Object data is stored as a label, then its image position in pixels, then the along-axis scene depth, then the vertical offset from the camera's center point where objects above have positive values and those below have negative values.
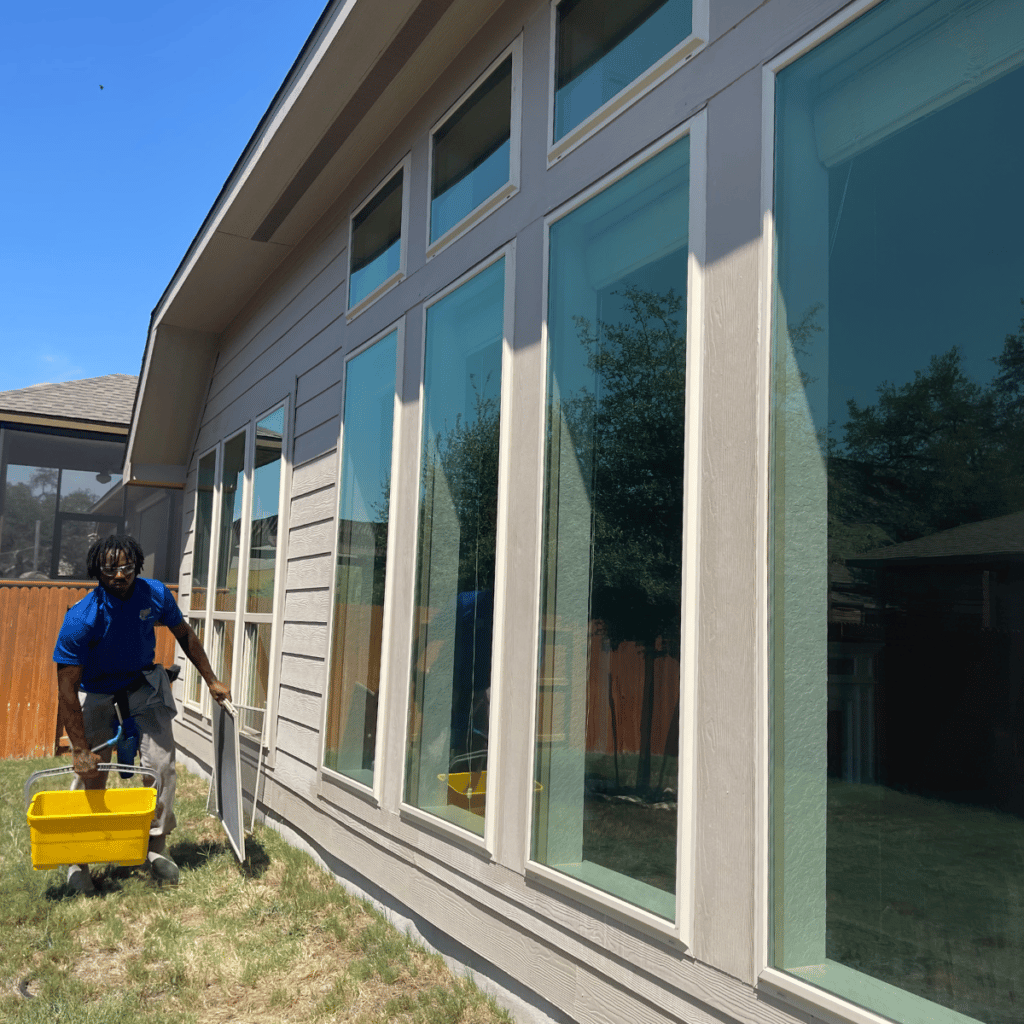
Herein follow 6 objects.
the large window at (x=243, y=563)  6.64 +0.30
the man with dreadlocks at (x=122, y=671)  4.59 -0.39
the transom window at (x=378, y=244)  4.99 +2.05
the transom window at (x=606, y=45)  2.95 +1.94
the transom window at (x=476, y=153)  3.88 +2.06
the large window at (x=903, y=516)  1.83 +0.23
